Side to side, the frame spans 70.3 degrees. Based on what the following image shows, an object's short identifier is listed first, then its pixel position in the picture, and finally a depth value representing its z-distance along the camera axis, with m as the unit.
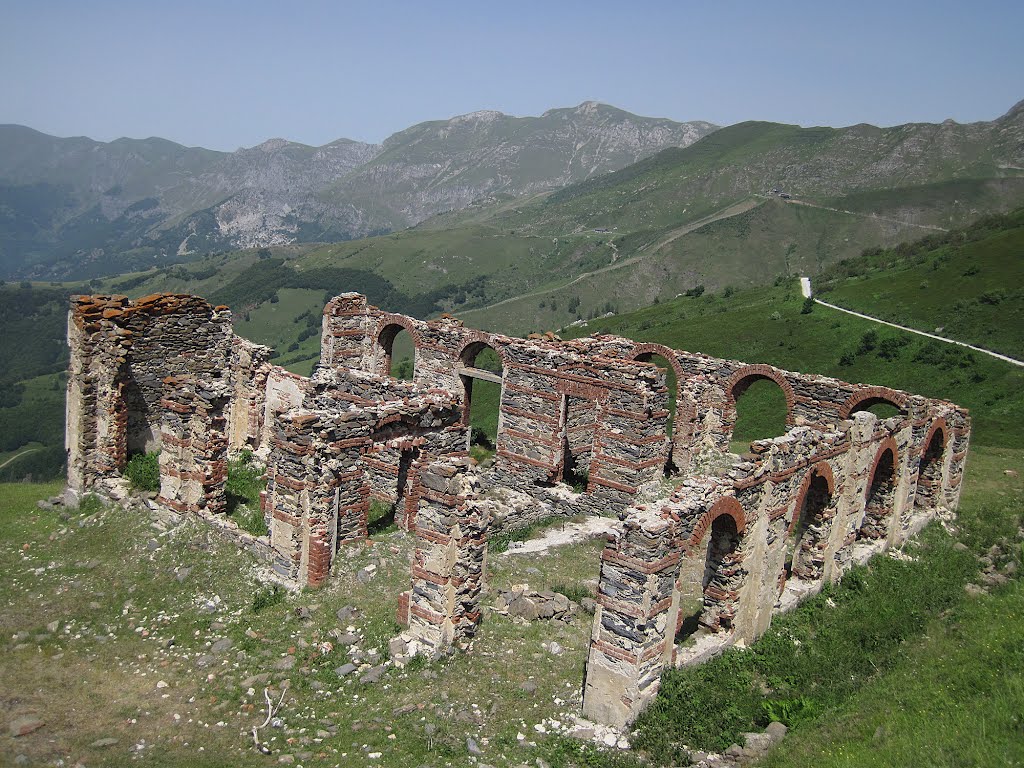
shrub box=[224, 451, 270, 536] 17.25
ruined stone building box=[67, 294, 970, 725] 11.51
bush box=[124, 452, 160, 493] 19.17
